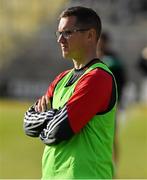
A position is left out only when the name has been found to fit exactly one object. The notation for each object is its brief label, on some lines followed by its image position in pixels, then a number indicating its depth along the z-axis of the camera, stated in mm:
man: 7652
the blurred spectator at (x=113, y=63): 16219
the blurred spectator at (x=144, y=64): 19817
